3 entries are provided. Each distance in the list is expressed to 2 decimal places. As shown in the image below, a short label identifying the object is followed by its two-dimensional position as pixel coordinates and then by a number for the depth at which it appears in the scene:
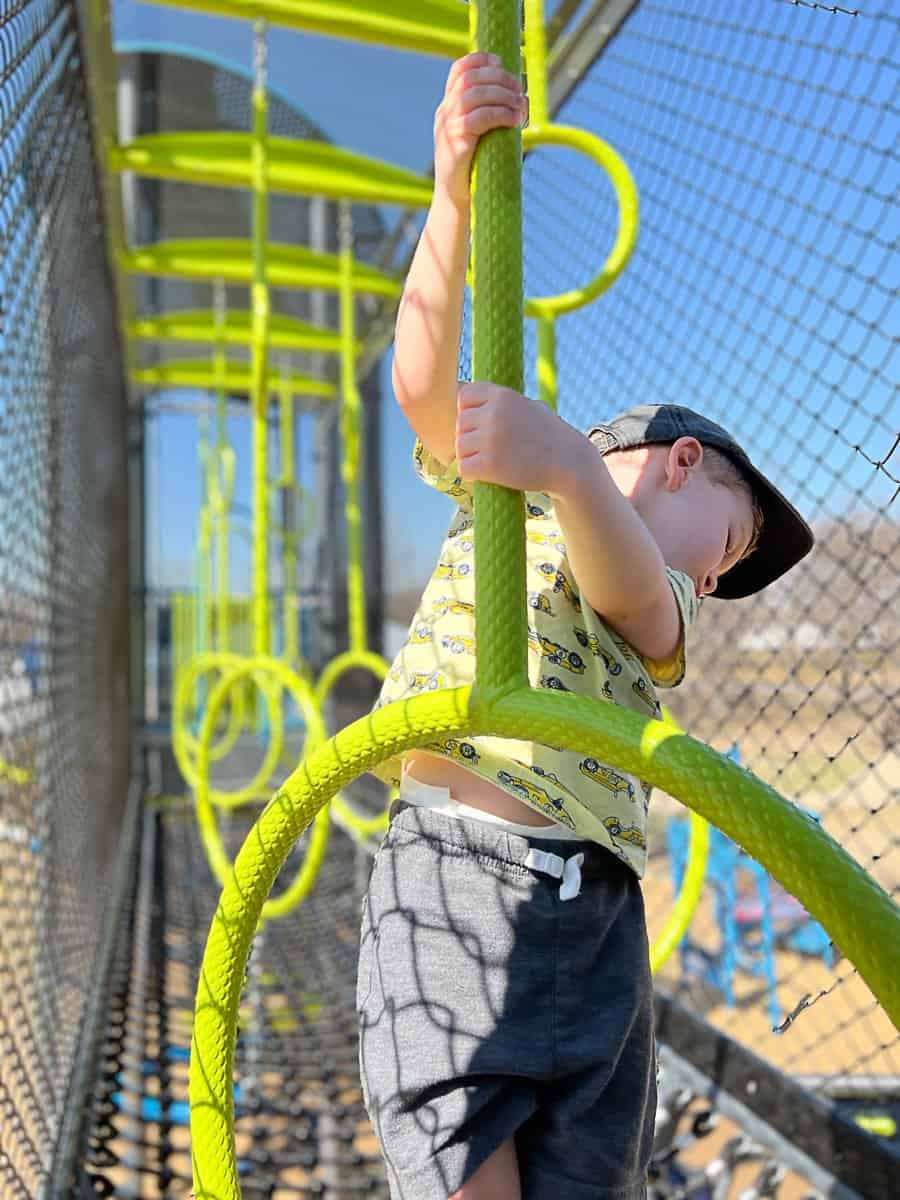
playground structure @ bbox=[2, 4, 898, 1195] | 1.20
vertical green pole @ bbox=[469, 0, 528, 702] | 0.49
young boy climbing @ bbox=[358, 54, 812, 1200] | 0.61
